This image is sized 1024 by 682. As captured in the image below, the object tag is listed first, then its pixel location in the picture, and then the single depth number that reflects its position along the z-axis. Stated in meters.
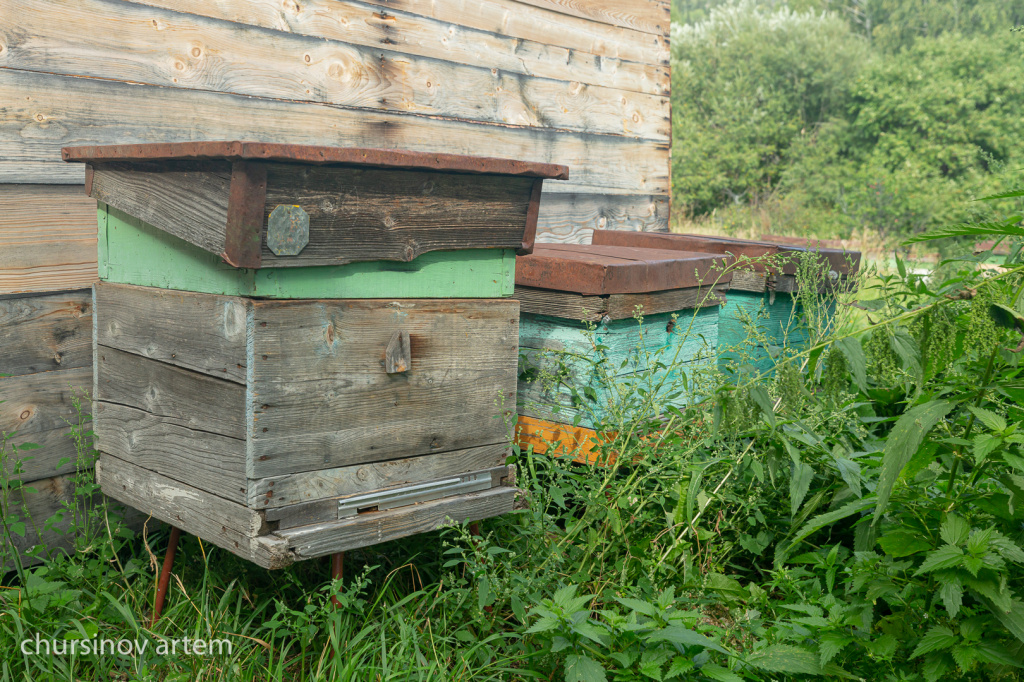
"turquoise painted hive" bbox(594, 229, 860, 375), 3.16
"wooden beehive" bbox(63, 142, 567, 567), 1.81
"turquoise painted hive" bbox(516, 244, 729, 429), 2.54
